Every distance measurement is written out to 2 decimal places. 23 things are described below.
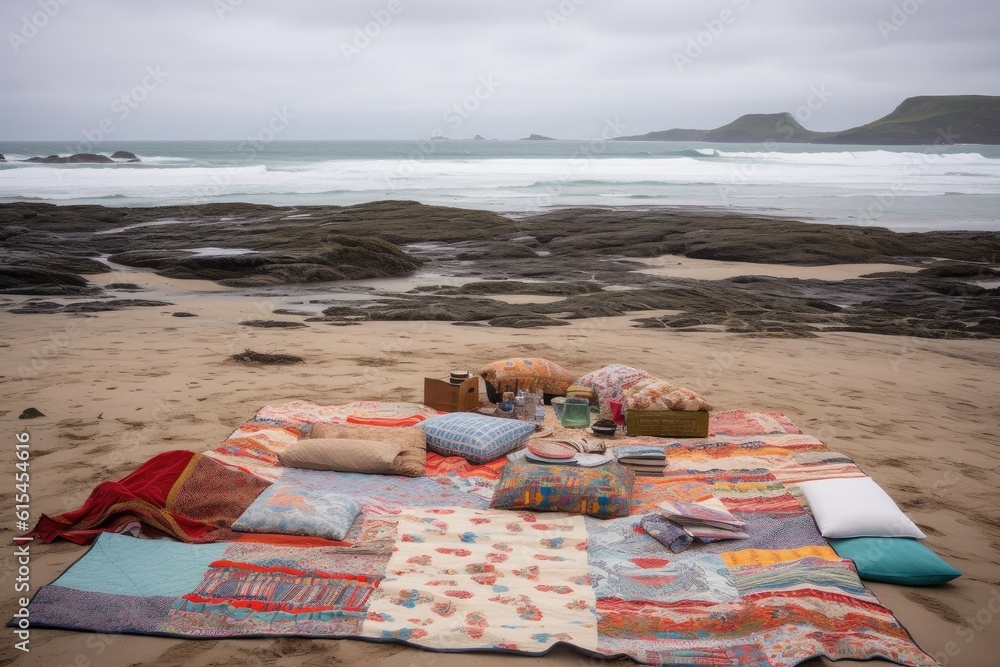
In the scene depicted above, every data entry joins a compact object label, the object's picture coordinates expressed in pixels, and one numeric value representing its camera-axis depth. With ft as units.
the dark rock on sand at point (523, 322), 32.94
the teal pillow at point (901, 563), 12.50
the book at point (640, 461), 16.62
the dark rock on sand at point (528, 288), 42.11
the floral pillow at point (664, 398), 19.06
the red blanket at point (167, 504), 13.25
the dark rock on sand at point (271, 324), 31.96
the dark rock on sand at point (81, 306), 35.01
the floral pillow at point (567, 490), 14.57
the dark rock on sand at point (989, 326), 33.99
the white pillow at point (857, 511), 13.28
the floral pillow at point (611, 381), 20.21
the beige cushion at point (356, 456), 16.33
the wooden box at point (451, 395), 20.31
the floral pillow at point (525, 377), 21.33
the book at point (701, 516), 13.69
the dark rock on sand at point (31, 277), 41.29
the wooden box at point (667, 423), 18.98
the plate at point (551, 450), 15.74
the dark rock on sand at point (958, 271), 50.08
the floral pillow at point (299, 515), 13.34
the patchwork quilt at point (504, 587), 10.73
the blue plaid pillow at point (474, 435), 17.35
